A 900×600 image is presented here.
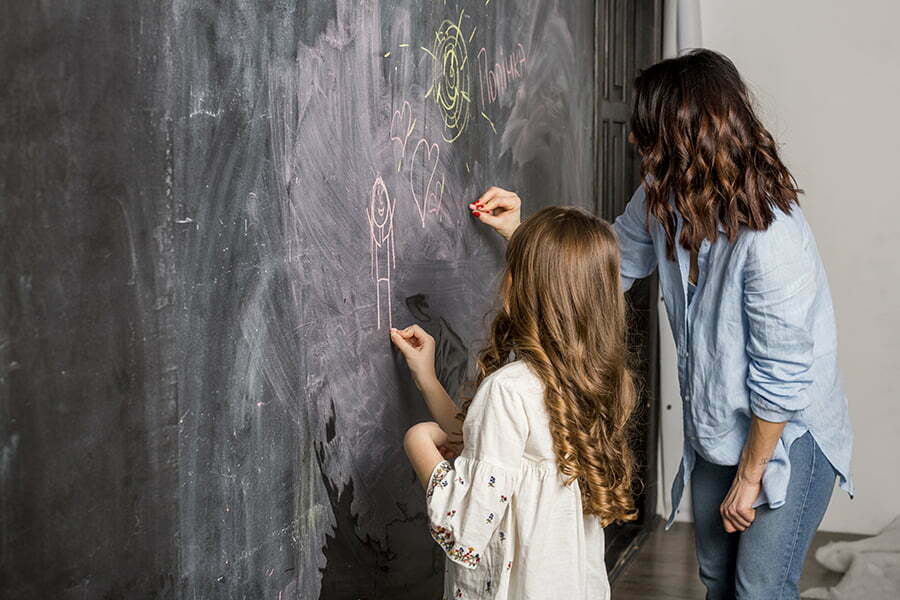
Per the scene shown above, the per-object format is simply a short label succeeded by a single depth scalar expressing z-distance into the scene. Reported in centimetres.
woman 178
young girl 149
